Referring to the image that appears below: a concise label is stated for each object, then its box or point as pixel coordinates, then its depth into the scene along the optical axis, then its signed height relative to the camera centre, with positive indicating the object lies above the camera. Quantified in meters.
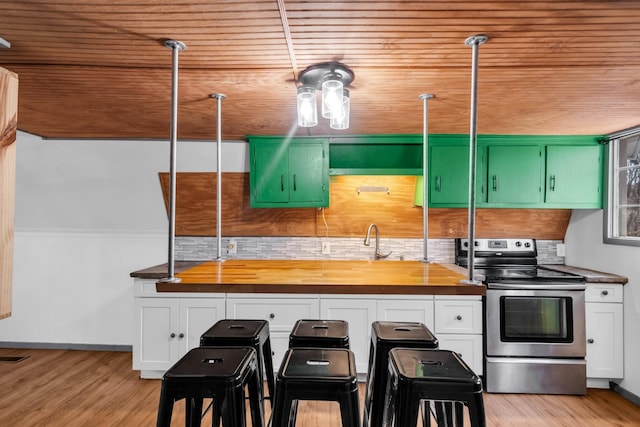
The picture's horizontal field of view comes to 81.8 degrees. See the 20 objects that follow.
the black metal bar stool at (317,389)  1.40 -0.66
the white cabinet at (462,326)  3.12 -0.91
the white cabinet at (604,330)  3.07 -0.92
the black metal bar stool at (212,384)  1.43 -0.66
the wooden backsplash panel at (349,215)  3.71 +0.02
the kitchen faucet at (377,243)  3.48 -0.25
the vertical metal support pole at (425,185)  2.26 +0.21
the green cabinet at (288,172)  3.46 +0.41
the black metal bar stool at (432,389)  1.39 -0.65
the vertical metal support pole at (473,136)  1.56 +0.36
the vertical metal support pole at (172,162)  1.65 +0.24
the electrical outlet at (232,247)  3.82 -0.33
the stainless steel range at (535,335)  3.04 -0.96
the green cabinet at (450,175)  3.46 +0.41
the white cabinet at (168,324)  3.19 -0.95
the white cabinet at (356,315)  3.12 -0.83
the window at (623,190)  3.10 +0.27
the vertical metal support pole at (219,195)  2.34 +0.13
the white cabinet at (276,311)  3.15 -0.82
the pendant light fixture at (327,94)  1.75 +0.60
